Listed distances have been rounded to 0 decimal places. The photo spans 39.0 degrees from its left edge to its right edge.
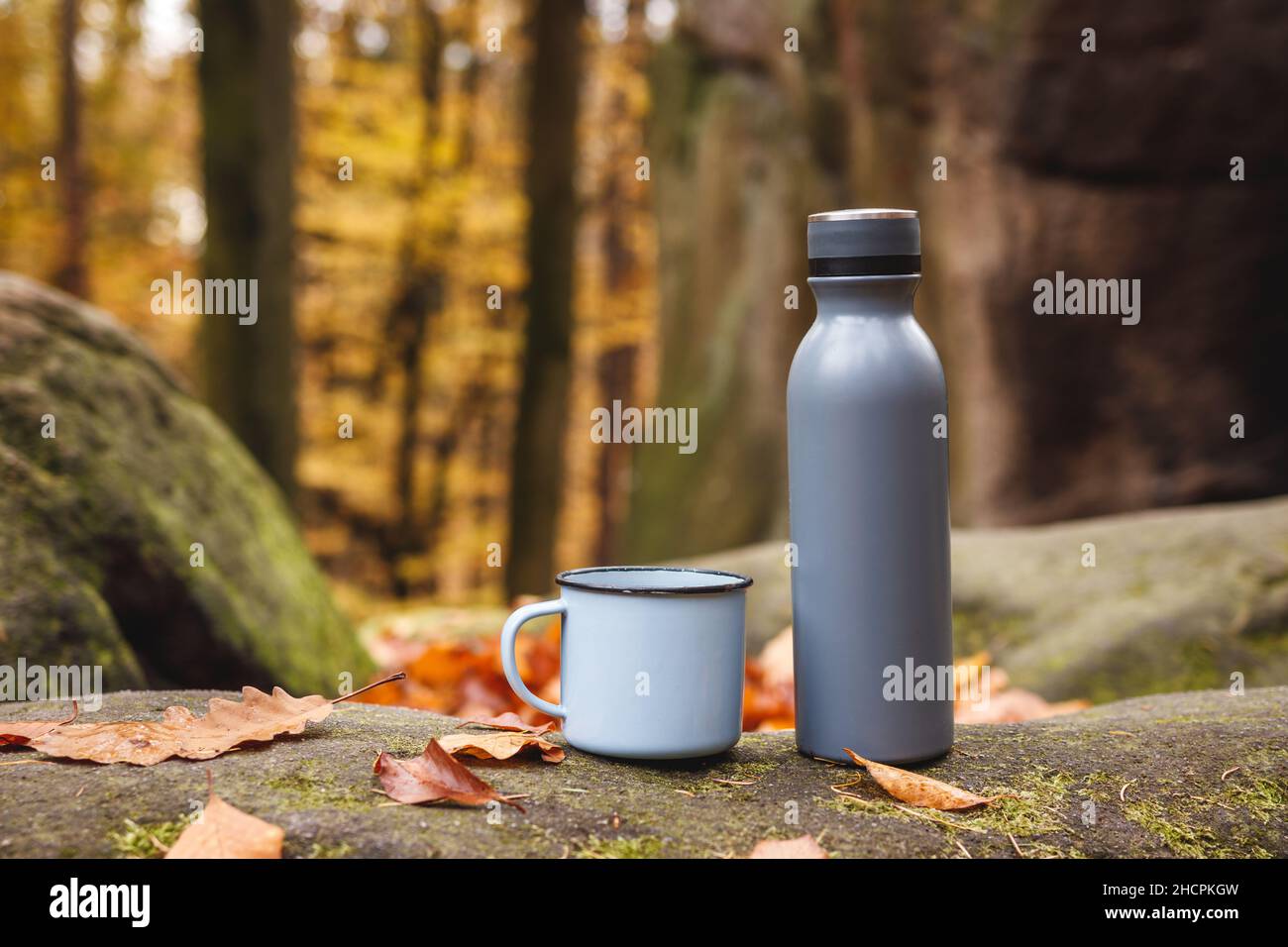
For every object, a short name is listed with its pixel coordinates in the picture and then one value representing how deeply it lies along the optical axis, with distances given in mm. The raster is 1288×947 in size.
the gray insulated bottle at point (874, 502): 795
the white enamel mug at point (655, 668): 779
